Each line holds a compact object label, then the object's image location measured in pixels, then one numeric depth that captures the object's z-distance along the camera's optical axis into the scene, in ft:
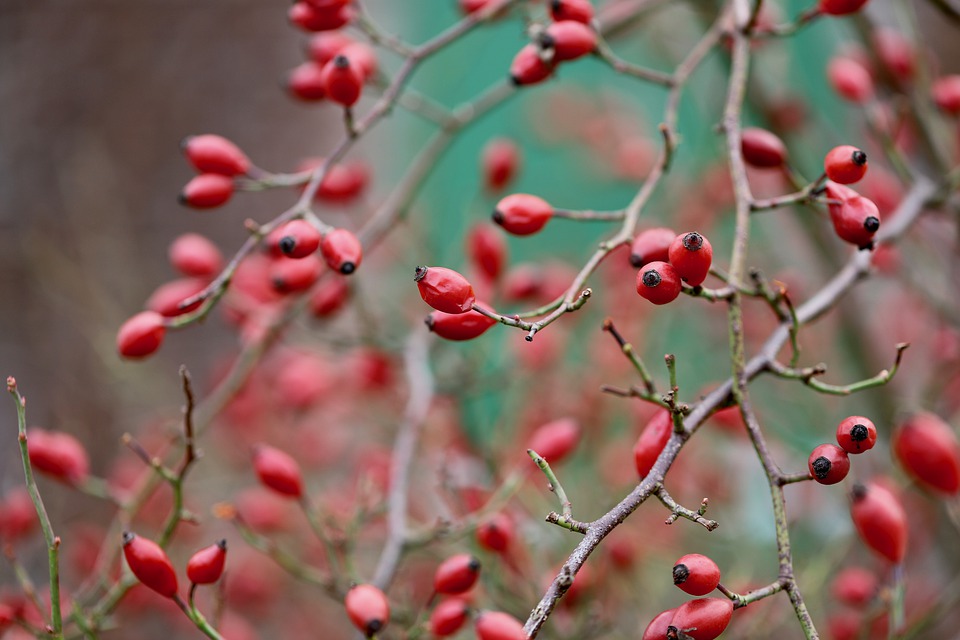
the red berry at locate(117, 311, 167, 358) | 3.02
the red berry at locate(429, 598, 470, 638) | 2.89
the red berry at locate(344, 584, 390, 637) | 2.78
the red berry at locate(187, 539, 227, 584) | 2.85
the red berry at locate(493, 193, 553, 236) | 2.93
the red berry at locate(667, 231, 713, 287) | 2.73
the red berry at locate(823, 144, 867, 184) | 2.82
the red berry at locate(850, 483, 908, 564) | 2.87
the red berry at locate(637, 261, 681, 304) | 2.73
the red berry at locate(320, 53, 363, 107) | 2.97
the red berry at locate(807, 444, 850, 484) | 2.72
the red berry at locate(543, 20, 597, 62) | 2.95
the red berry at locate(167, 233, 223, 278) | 3.25
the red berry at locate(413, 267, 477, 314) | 2.76
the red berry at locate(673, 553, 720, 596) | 2.71
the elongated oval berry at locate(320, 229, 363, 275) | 2.88
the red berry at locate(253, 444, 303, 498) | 3.08
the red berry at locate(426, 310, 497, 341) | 2.82
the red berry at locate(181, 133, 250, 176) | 3.09
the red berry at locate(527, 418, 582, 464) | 3.13
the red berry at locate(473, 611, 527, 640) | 2.74
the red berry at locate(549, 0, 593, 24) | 2.98
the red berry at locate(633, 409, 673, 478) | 2.78
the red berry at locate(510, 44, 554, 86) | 2.96
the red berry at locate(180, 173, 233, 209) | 3.07
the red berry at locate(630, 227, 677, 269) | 2.83
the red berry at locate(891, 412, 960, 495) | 2.93
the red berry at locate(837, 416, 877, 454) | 2.71
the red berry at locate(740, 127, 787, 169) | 3.00
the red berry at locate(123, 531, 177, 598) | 2.84
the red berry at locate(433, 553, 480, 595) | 2.90
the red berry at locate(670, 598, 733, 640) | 2.69
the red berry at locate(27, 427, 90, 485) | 3.11
